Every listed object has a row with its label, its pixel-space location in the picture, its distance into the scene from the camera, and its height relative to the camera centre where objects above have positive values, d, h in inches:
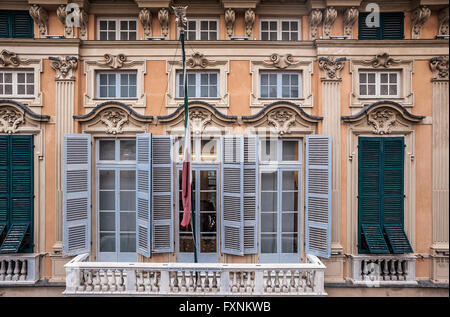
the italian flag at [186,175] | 197.6 -11.5
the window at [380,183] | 237.1 -20.5
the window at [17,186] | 234.8 -23.2
